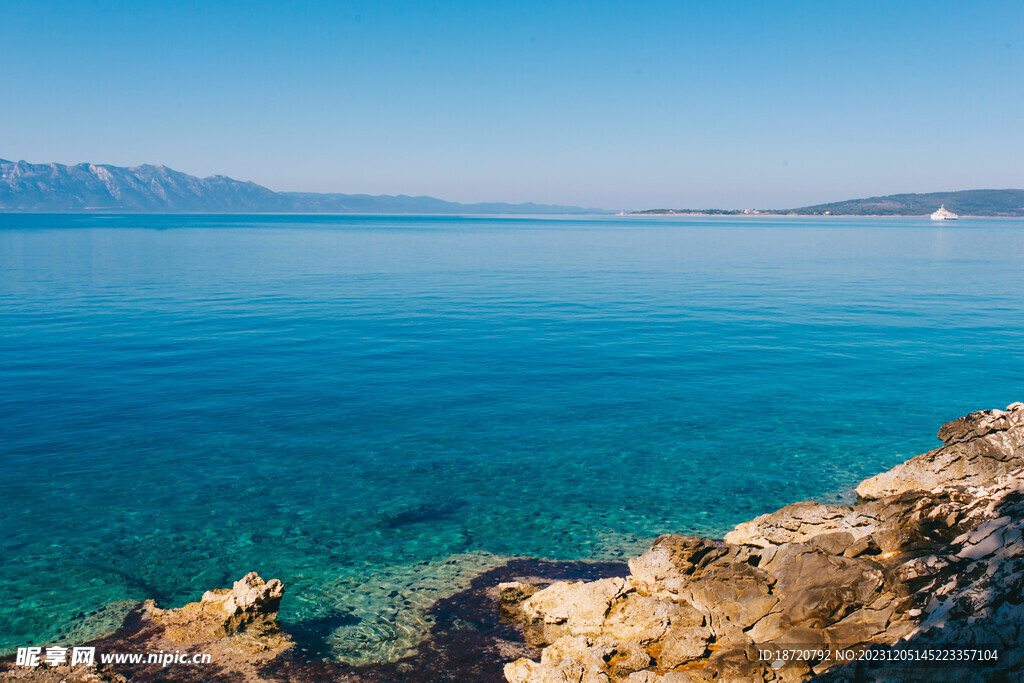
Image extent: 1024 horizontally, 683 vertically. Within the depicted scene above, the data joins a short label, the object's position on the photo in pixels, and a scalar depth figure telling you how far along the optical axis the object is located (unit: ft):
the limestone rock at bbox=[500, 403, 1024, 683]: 29.55
